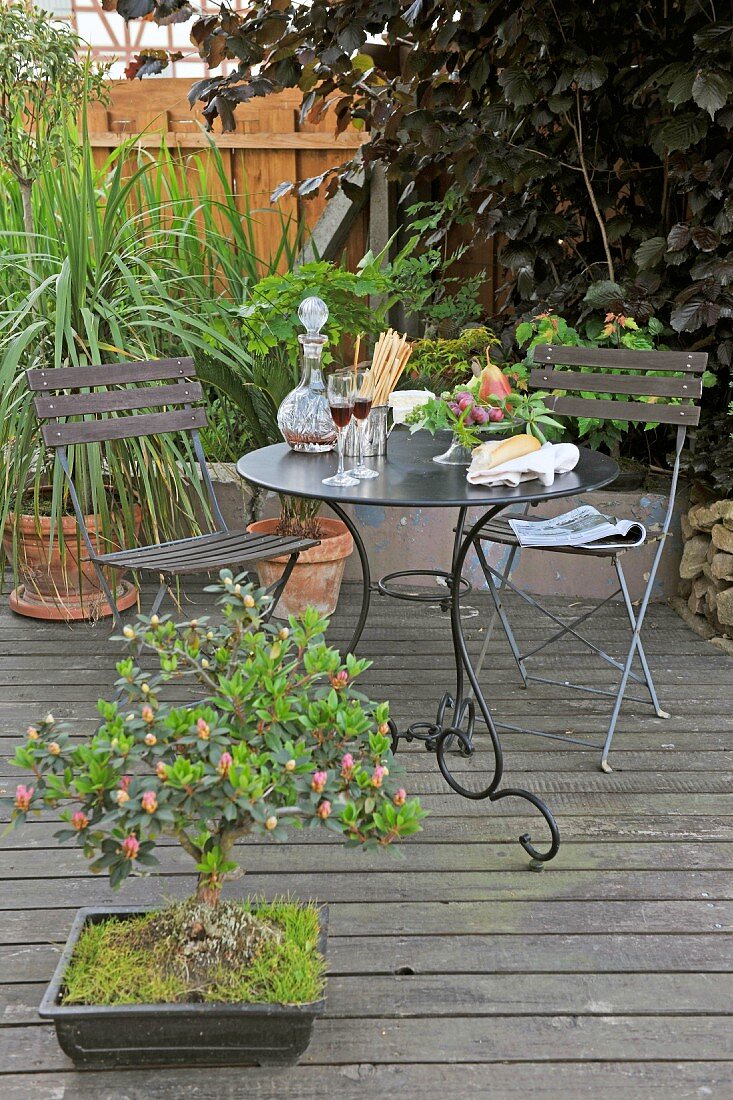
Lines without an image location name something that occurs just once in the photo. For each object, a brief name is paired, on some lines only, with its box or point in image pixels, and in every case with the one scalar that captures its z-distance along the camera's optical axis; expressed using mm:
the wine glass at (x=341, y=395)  2729
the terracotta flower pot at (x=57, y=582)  3859
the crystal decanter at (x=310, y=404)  3016
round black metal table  2496
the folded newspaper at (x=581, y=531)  2916
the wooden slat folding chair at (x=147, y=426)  2881
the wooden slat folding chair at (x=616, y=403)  3078
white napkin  2611
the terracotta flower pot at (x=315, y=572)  3922
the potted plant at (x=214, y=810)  1669
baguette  2633
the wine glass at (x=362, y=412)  2719
